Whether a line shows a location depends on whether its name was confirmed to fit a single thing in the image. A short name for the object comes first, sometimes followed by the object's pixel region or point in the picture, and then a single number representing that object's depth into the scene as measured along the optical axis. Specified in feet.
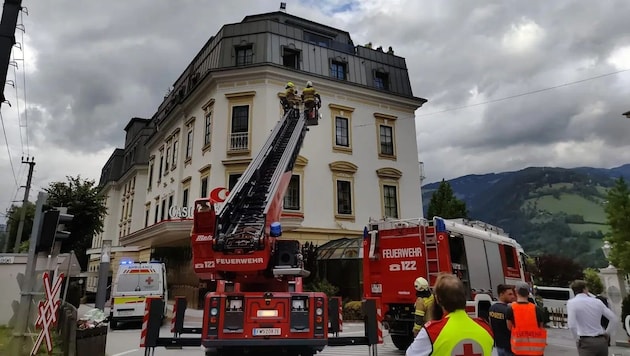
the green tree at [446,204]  116.57
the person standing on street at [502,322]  20.88
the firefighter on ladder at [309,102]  45.55
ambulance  56.85
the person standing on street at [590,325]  19.20
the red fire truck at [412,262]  36.50
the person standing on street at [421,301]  26.02
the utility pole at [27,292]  24.45
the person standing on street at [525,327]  18.21
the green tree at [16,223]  162.62
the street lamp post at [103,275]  58.13
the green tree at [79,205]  82.48
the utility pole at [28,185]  100.17
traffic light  24.27
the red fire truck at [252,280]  24.44
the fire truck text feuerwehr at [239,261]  25.91
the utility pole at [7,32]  24.72
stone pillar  83.10
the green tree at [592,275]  106.63
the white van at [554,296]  76.58
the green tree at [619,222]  86.69
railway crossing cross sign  27.23
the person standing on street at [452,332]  9.64
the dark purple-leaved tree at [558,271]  149.89
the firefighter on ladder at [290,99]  45.70
